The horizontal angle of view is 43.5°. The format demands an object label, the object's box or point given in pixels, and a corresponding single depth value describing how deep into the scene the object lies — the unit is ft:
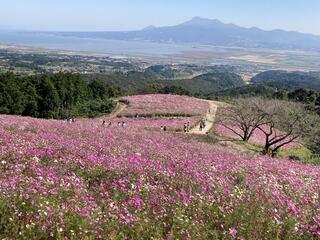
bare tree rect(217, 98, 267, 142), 136.77
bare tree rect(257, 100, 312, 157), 115.85
